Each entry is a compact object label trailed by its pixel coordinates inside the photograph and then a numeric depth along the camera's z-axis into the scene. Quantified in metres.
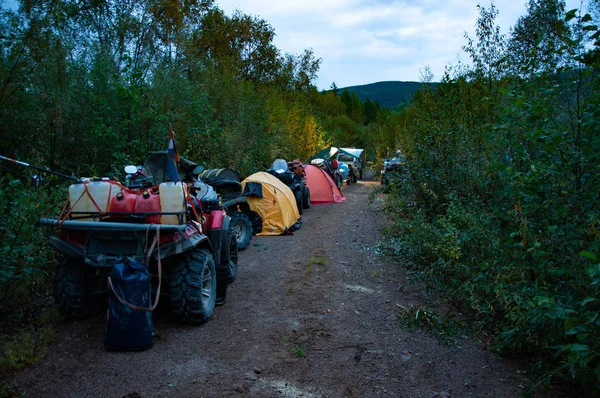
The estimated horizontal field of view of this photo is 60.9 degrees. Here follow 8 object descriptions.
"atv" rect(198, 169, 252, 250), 9.87
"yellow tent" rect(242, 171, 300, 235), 11.93
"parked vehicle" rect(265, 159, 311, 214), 14.75
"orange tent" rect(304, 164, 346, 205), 19.02
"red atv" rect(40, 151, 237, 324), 5.01
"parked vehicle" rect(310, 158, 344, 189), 21.97
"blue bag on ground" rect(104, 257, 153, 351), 4.57
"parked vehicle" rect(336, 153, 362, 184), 31.21
